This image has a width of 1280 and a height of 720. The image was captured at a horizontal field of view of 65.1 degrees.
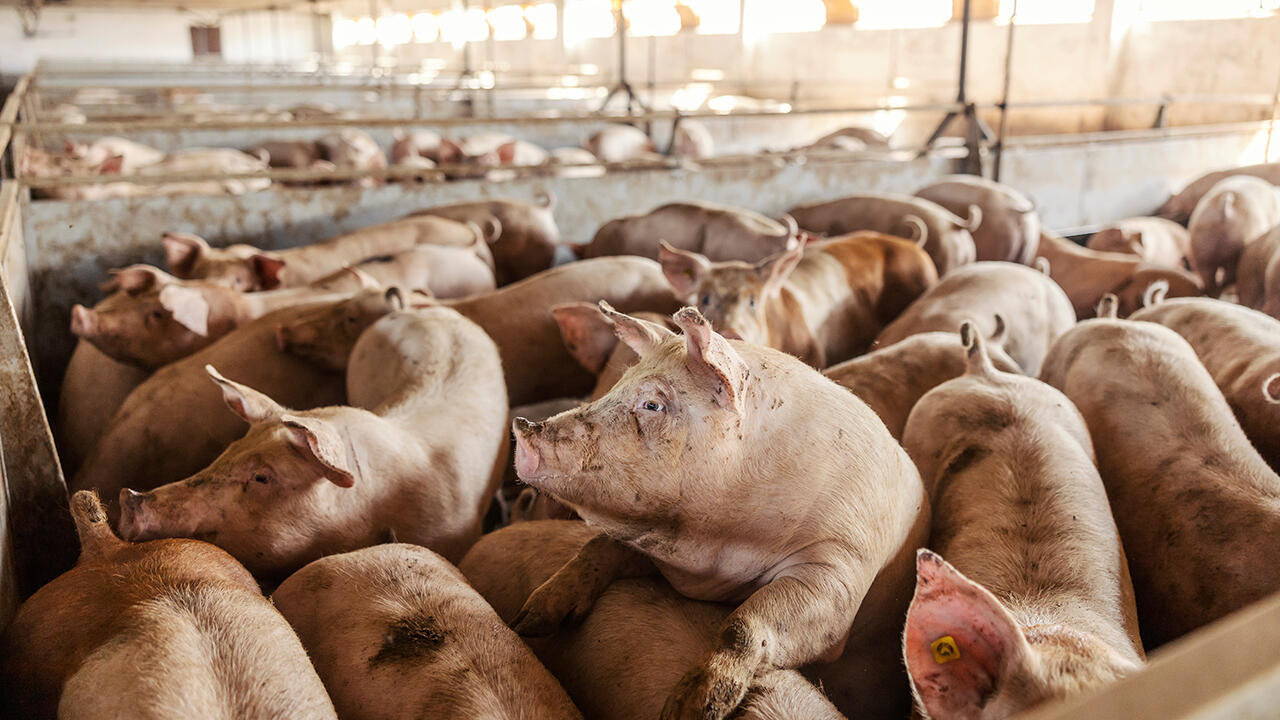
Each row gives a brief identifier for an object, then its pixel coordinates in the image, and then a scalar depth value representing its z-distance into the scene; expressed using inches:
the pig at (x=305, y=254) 185.8
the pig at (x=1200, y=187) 336.5
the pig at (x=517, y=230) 240.1
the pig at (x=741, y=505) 76.8
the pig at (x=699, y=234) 219.5
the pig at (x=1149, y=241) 268.2
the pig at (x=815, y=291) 149.2
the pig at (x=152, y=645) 69.8
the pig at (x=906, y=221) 233.9
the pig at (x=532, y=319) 155.3
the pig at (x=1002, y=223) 251.9
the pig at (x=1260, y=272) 210.8
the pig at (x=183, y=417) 138.3
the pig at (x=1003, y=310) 167.0
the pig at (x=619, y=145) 440.1
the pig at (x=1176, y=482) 95.3
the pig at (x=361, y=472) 100.7
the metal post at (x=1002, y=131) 286.2
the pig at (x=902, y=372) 129.3
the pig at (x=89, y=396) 159.9
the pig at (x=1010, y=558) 57.3
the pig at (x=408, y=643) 76.7
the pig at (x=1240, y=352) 125.1
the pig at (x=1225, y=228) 261.4
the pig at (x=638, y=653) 74.7
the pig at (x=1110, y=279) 227.8
